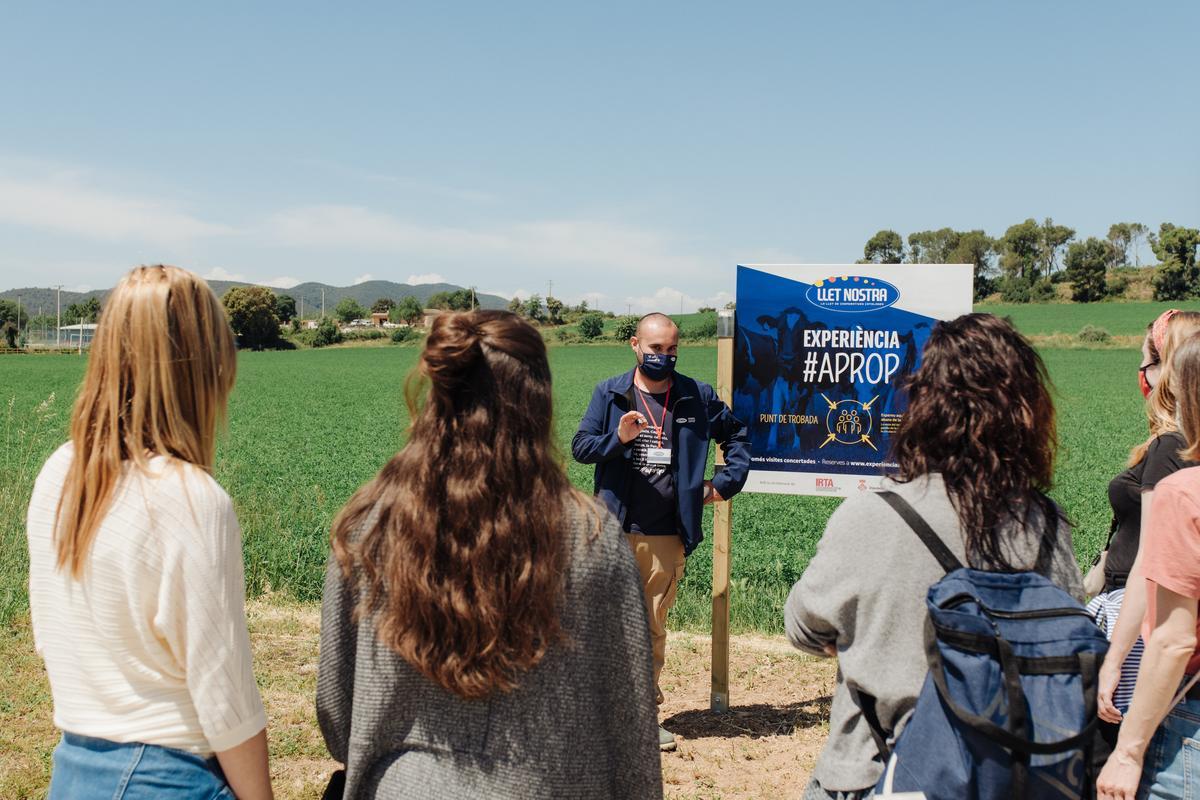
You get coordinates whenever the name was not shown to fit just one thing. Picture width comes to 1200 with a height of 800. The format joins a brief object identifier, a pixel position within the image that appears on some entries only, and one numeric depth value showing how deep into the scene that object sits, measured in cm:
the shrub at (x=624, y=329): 6949
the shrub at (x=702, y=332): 6234
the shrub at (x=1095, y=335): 5461
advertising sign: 508
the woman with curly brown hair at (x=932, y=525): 204
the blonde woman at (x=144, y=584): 178
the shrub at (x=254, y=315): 8350
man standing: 471
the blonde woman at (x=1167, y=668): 202
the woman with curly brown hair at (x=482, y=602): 175
